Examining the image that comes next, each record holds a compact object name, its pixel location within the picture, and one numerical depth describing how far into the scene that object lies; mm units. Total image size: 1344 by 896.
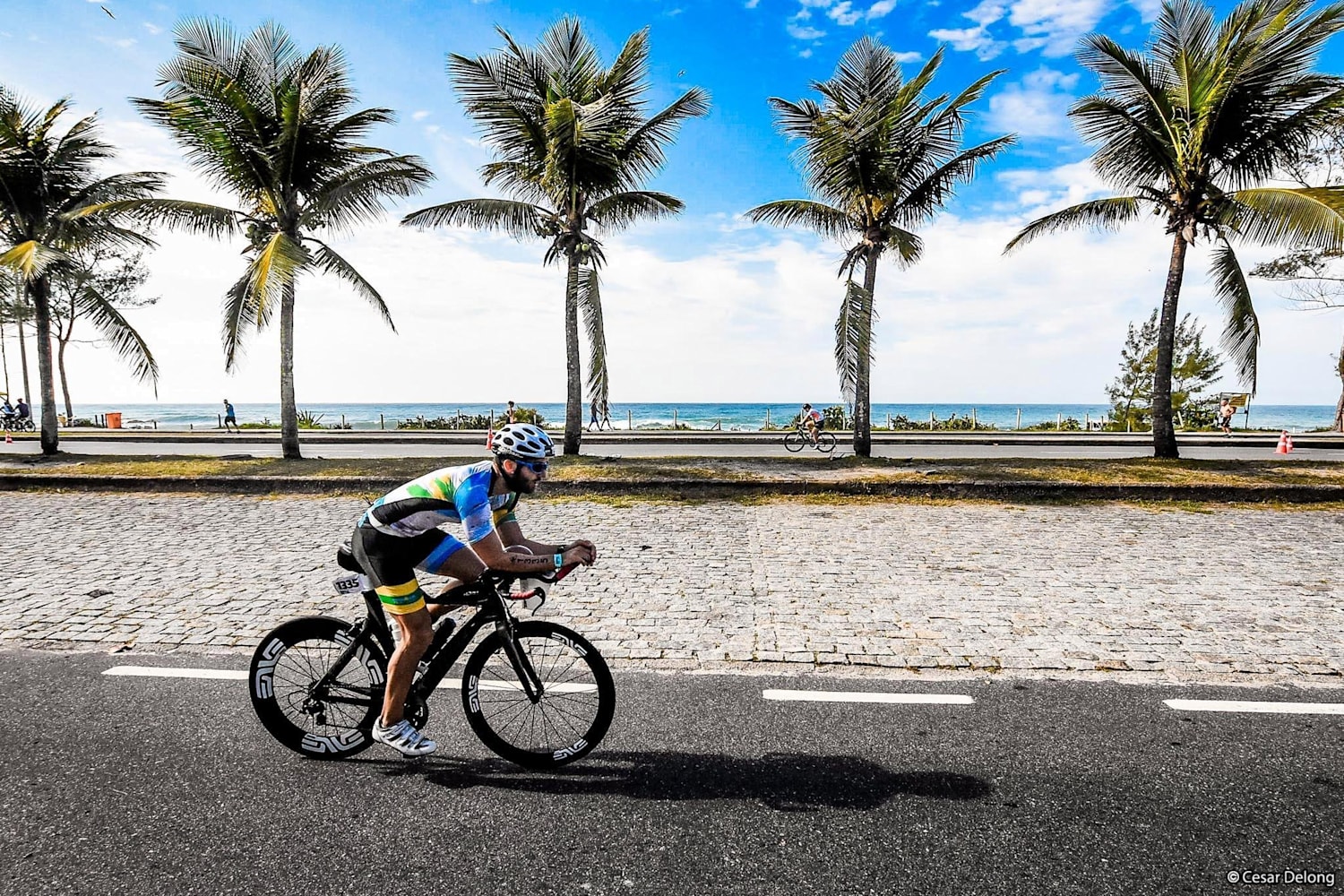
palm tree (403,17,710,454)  15484
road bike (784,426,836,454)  25031
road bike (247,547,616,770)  3732
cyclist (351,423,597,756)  3549
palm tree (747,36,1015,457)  14789
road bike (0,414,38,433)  32188
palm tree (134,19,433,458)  14633
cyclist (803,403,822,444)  24375
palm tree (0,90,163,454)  15953
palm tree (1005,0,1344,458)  12609
